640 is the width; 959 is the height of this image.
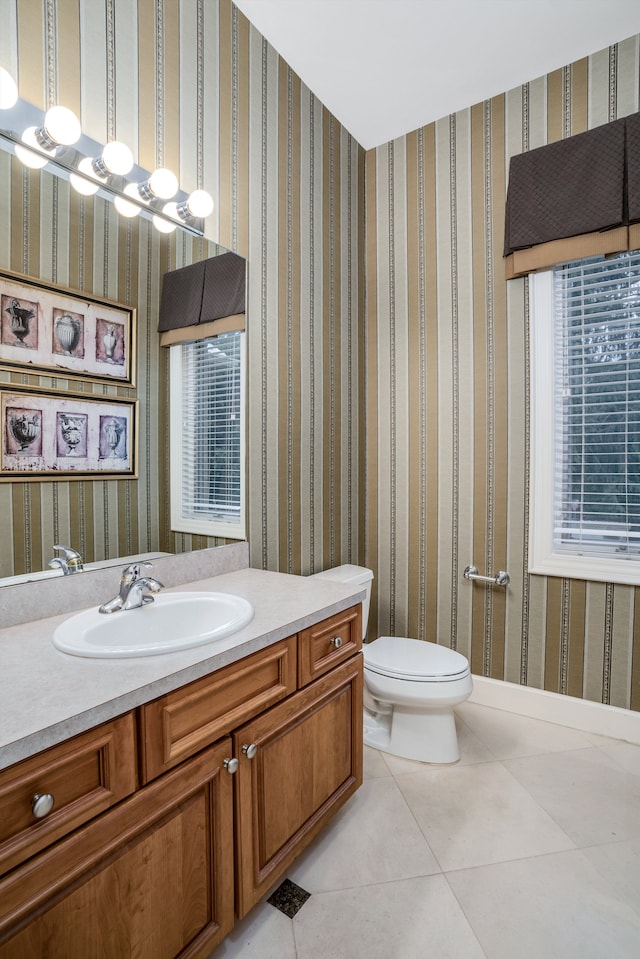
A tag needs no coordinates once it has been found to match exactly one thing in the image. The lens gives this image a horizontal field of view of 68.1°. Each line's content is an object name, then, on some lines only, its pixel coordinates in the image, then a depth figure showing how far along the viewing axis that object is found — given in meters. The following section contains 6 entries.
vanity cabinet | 0.72
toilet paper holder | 2.25
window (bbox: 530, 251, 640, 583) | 2.01
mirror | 1.16
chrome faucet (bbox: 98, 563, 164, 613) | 1.25
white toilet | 1.82
